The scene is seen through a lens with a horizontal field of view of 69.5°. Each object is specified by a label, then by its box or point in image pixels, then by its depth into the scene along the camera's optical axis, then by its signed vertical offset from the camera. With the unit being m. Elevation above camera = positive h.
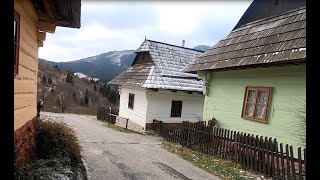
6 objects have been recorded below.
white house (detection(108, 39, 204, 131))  14.61 -0.22
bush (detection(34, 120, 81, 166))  5.31 -1.46
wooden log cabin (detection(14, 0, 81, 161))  3.75 +0.75
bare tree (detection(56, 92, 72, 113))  30.76 -2.58
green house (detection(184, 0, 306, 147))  7.02 +0.51
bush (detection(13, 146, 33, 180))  2.71 -1.24
